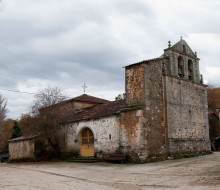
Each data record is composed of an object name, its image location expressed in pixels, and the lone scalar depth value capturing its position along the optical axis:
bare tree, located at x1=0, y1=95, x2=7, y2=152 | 48.44
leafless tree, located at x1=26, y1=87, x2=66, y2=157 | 25.20
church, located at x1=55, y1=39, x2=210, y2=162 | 21.22
